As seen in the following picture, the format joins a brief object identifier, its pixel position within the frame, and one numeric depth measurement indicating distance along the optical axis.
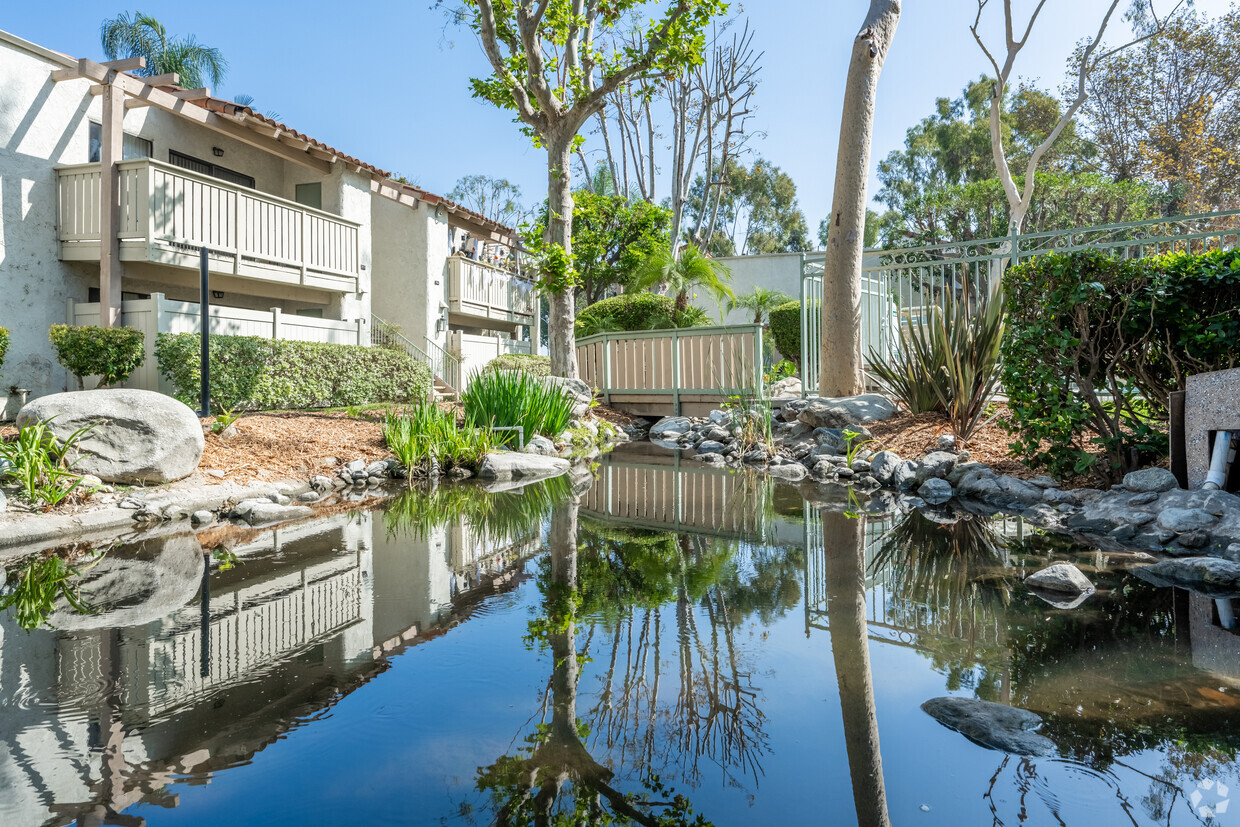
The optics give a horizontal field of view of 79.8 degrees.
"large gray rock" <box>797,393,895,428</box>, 9.41
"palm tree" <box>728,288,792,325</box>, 22.09
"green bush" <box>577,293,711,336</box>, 19.12
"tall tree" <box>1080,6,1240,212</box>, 19.81
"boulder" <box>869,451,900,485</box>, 7.48
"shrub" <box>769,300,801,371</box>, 19.77
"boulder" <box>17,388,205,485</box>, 5.99
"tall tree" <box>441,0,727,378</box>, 11.78
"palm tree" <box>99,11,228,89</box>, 25.62
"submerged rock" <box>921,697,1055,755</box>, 2.17
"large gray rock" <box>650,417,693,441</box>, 12.63
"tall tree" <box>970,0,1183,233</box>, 15.97
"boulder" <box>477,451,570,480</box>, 8.27
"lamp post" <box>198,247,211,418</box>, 9.07
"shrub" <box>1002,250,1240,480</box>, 5.53
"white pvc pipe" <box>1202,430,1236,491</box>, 4.83
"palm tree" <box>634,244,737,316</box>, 18.14
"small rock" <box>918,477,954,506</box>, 6.78
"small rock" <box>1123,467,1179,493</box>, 5.25
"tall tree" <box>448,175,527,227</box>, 43.53
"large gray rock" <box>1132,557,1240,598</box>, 3.75
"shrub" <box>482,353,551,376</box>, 19.08
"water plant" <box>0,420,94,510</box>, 5.32
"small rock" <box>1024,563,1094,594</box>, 3.68
